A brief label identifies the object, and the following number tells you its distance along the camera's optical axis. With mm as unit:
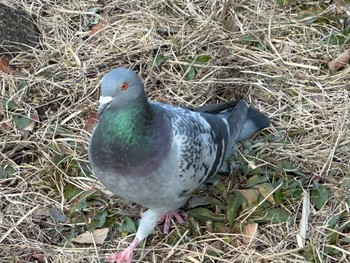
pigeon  3248
